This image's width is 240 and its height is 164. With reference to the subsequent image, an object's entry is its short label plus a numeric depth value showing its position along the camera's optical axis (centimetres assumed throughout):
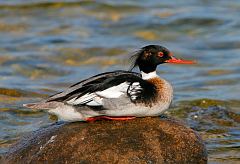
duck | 1471
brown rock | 1425
